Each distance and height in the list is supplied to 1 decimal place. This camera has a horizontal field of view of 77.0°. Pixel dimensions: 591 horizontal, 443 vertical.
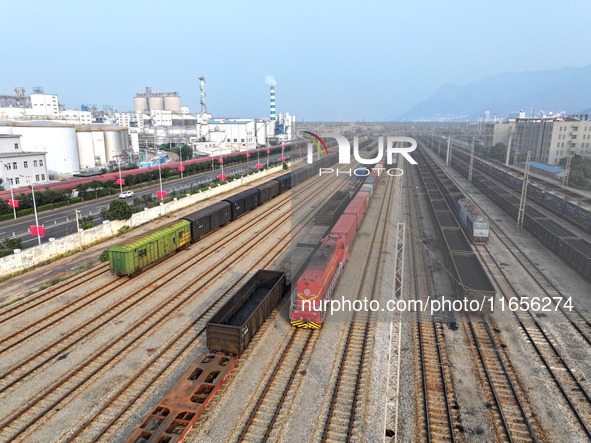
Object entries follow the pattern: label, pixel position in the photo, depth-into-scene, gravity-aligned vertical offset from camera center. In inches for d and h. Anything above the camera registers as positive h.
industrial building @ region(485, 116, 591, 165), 3496.6 -1.8
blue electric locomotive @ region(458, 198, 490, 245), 1378.0 -323.3
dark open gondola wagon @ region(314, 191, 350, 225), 1487.5 -293.4
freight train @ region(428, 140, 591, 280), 1132.9 -343.6
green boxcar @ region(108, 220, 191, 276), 1051.9 -324.0
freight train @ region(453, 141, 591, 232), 1605.8 -319.9
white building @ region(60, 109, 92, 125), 7652.6 +490.4
